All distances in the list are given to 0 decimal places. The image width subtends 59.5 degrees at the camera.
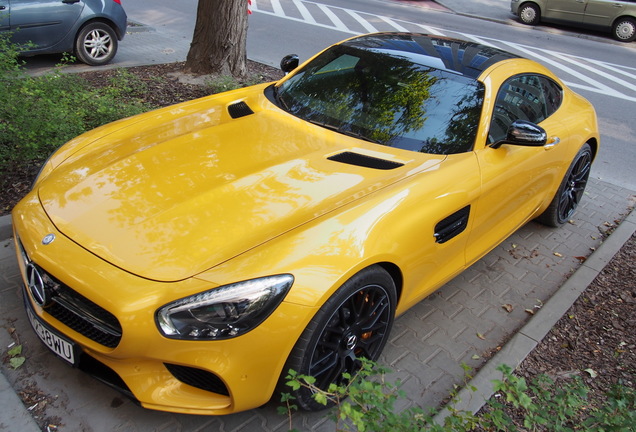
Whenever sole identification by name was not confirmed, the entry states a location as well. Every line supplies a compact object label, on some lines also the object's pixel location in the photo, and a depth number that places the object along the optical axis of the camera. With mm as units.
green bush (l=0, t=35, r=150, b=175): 4422
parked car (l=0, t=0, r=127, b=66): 7293
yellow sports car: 2314
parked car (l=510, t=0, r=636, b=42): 14820
